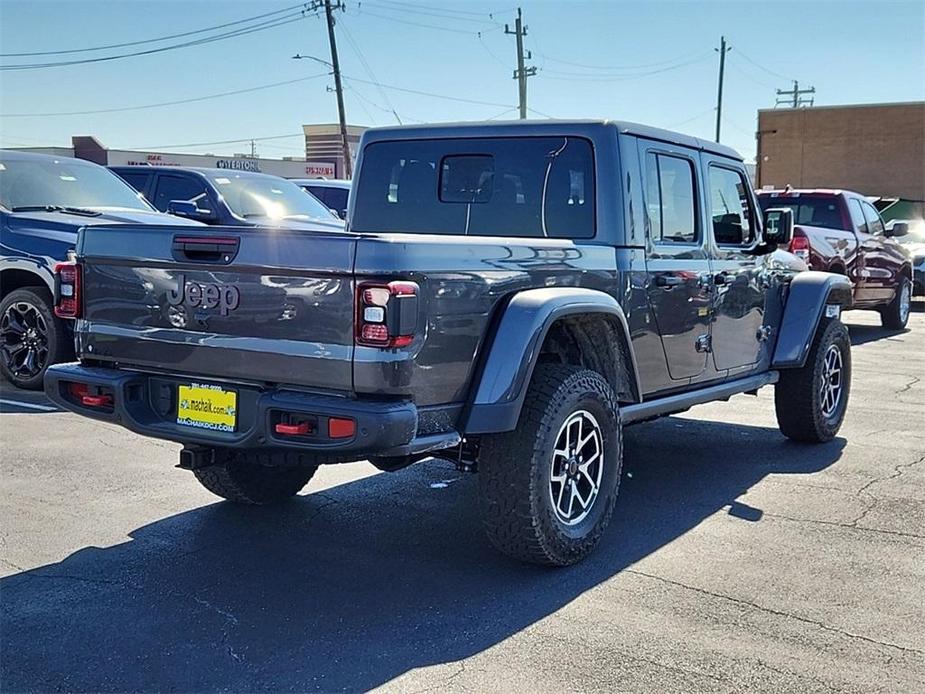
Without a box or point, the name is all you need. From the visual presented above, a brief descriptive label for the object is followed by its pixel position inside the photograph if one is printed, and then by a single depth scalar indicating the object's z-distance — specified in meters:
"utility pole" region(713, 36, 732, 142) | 50.62
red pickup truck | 11.89
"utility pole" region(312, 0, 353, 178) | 34.22
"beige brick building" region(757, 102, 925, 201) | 47.97
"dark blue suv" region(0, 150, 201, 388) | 7.89
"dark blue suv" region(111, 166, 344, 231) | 10.31
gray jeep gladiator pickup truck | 3.63
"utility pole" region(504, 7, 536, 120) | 38.50
